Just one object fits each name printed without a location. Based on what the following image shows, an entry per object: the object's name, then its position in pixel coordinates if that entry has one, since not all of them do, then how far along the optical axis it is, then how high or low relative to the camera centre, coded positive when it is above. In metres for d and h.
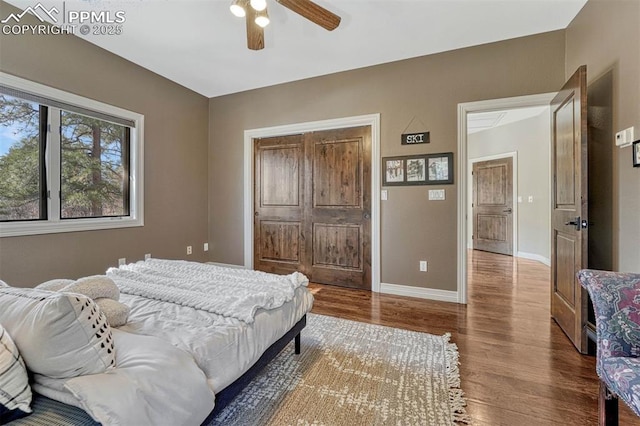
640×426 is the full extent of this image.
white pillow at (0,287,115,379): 0.80 -0.35
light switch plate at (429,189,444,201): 3.10 +0.20
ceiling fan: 1.87 +1.39
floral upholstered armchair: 1.15 -0.51
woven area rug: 1.40 -1.00
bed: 0.80 -0.51
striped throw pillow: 0.73 -0.46
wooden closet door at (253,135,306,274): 3.90 +0.12
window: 2.45 +0.52
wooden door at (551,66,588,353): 1.99 +0.04
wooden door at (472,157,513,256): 5.76 +0.14
